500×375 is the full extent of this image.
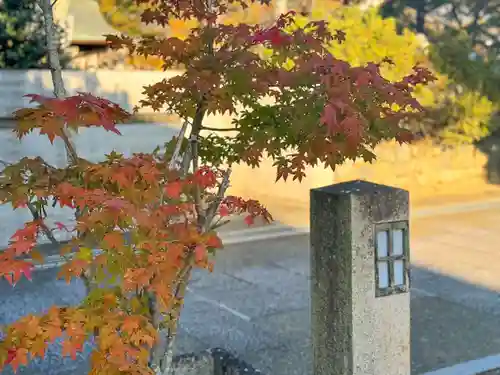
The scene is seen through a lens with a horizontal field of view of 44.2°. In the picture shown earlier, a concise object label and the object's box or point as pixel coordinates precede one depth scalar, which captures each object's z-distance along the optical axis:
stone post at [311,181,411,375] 3.43
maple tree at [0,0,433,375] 2.57
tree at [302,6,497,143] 12.30
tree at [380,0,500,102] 14.00
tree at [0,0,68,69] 9.90
